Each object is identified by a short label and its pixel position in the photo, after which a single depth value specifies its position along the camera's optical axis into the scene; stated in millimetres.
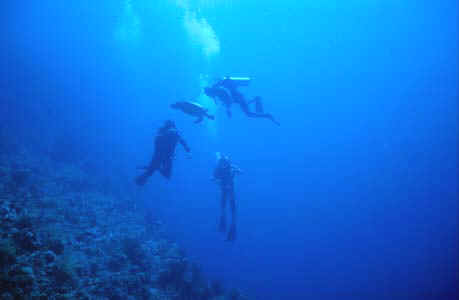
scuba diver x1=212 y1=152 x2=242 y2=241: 10047
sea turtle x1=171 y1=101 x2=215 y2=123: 7290
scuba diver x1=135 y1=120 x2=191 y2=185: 7643
